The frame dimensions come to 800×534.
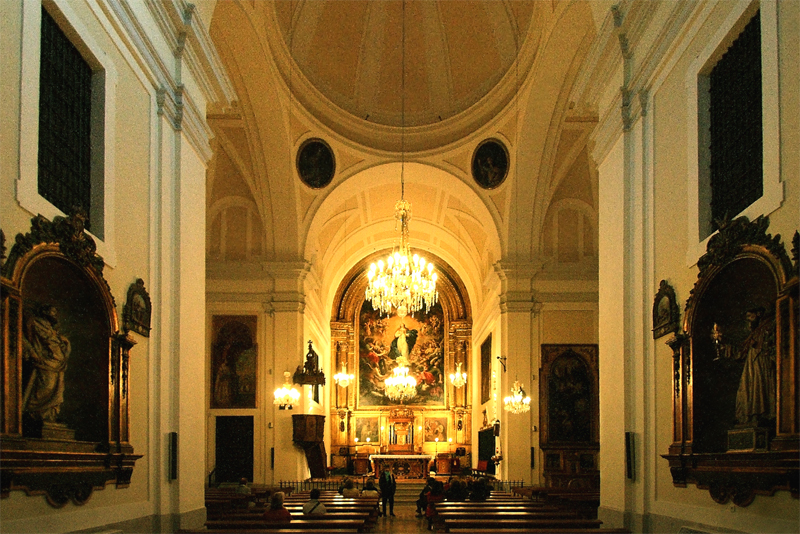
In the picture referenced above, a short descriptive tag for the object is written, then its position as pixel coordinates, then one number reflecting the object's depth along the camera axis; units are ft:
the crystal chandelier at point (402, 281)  47.47
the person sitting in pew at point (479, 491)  41.45
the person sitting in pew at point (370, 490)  47.88
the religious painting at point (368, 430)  101.40
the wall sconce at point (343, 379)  76.69
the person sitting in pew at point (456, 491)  43.86
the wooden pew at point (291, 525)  28.99
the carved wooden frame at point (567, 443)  61.26
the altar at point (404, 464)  88.28
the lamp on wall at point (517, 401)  57.47
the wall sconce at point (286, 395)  59.67
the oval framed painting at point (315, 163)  61.67
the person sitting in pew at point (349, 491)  45.37
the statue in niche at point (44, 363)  18.43
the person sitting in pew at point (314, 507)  32.55
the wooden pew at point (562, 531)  26.21
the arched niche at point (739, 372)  17.02
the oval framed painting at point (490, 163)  61.87
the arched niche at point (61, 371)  16.90
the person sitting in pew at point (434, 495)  46.10
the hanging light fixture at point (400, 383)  79.42
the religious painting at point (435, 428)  101.09
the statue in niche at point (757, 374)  18.37
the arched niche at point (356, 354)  100.32
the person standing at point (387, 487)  57.21
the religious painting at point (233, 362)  63.31
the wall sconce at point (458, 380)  87.31
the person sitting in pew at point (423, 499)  52.85
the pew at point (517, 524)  28.48
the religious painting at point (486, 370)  79.86
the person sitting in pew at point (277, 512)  29.76
